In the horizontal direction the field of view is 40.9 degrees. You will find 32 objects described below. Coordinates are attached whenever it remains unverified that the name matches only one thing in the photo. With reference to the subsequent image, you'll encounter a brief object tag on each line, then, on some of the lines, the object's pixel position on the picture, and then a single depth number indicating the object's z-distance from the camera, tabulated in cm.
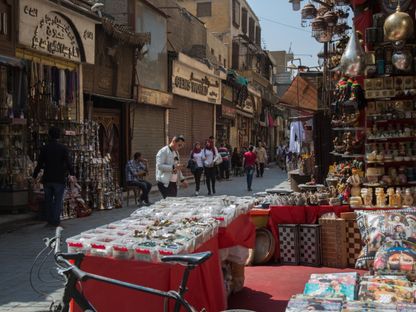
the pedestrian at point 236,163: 2852
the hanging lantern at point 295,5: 1240
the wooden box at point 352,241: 710
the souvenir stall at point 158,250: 373
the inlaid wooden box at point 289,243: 729
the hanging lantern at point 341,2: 940
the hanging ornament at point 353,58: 739
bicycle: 300
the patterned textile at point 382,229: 506
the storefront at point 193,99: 2273
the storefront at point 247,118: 3684
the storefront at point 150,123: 1827
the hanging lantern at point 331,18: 1101
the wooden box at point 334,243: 707
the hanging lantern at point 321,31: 1120
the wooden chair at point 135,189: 1428
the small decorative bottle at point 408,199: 722
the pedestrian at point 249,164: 1902
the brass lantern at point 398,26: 694
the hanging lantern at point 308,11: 1259
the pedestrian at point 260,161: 2723
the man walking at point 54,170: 1020
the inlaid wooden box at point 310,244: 720
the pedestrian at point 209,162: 1753
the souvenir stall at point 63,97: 1182
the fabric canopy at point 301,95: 1309
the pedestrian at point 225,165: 2413
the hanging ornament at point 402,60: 736
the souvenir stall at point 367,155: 714
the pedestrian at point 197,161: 1781
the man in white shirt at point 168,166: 977
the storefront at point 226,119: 3085
